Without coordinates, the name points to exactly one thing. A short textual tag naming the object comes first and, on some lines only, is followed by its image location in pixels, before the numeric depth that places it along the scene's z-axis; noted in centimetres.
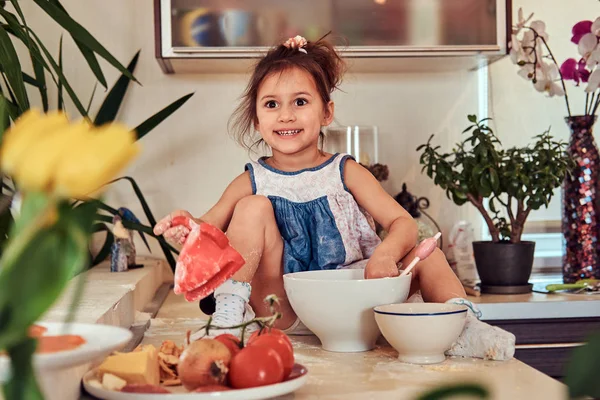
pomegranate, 87
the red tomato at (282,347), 90
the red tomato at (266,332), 96
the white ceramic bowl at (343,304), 119
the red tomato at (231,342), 92
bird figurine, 203
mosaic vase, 216
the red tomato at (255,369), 87
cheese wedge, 90
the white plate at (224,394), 82
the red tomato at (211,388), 84
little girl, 137
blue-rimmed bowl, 110
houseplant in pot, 198
